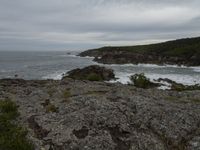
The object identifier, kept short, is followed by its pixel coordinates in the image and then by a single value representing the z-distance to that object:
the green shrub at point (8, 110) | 6.45
